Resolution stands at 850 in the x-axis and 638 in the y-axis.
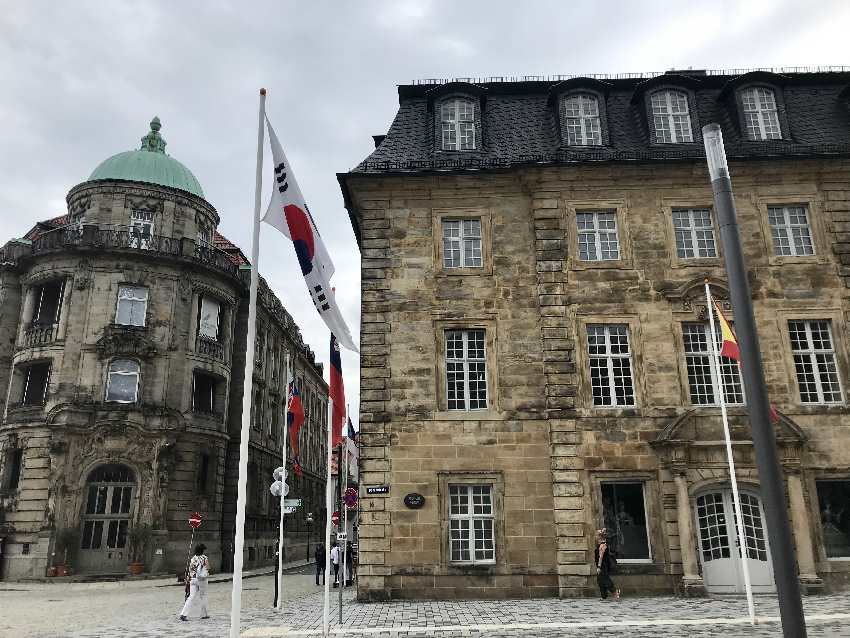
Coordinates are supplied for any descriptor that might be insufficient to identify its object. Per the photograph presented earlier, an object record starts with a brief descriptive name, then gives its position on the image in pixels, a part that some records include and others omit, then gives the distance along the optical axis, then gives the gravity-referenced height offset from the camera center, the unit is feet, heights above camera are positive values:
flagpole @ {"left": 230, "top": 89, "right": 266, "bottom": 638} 27.25 +4.81
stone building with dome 101.45 +24.12
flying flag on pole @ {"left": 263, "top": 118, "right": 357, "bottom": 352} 34.12 +14.34
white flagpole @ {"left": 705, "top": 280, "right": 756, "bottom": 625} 45.62 +1.96
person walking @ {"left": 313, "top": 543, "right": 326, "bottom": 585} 85.73 -3.43
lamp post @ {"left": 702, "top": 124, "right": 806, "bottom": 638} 20.31 +2.94
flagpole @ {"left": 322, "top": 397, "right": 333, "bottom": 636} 44.14 -1.63
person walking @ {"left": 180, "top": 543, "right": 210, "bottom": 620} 53.57 -3.81
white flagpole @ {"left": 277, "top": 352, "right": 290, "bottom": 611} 59.06 -3.60
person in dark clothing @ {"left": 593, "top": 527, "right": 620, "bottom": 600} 58.23 -3.67
